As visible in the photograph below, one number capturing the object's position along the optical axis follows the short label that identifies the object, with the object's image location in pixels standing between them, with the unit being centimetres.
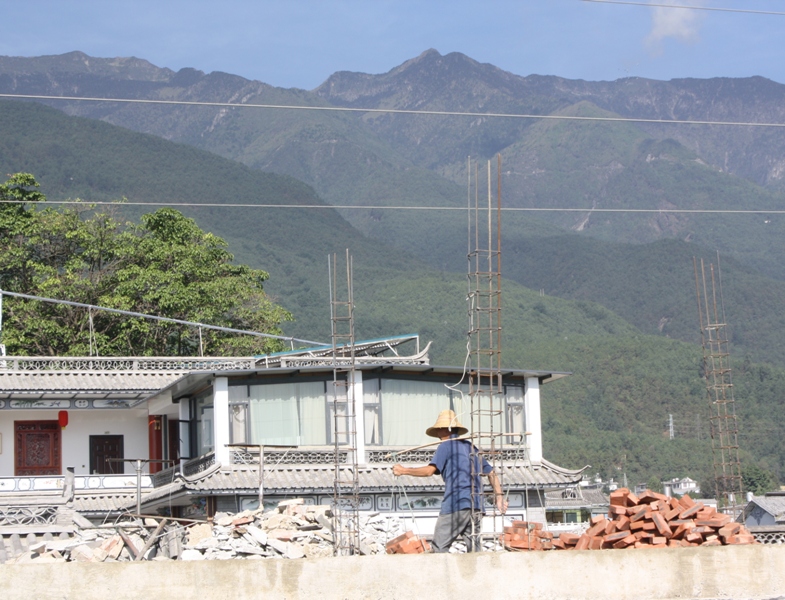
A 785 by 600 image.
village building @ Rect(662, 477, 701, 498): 10500
